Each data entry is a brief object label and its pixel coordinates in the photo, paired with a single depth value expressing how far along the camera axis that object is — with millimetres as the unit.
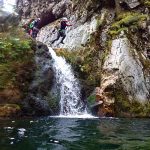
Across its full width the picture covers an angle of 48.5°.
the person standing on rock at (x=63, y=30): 12054
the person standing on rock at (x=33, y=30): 13319
